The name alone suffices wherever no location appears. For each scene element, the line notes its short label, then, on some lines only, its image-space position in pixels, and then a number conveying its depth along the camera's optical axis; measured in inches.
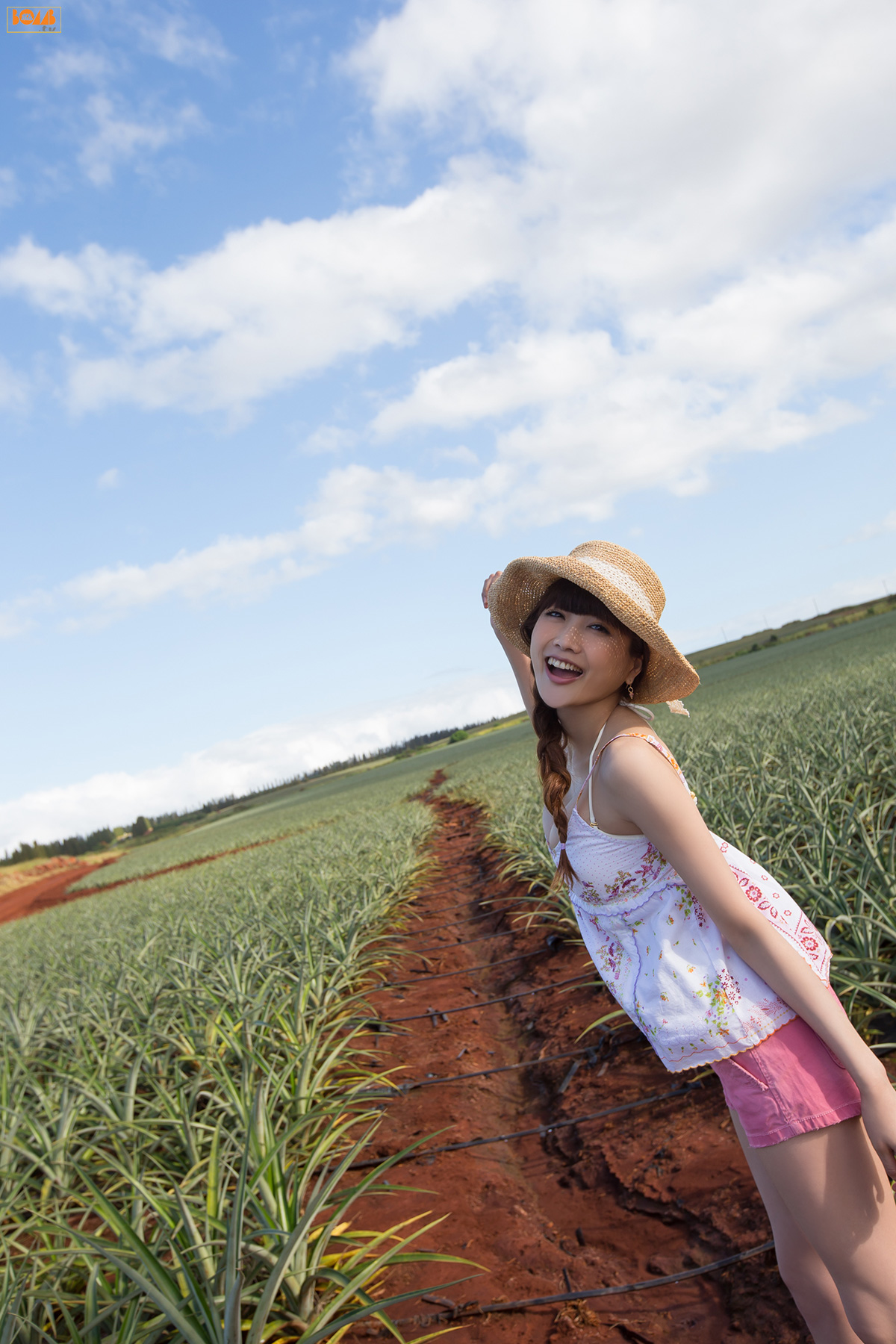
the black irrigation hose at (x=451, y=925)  251.4
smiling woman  53.0
